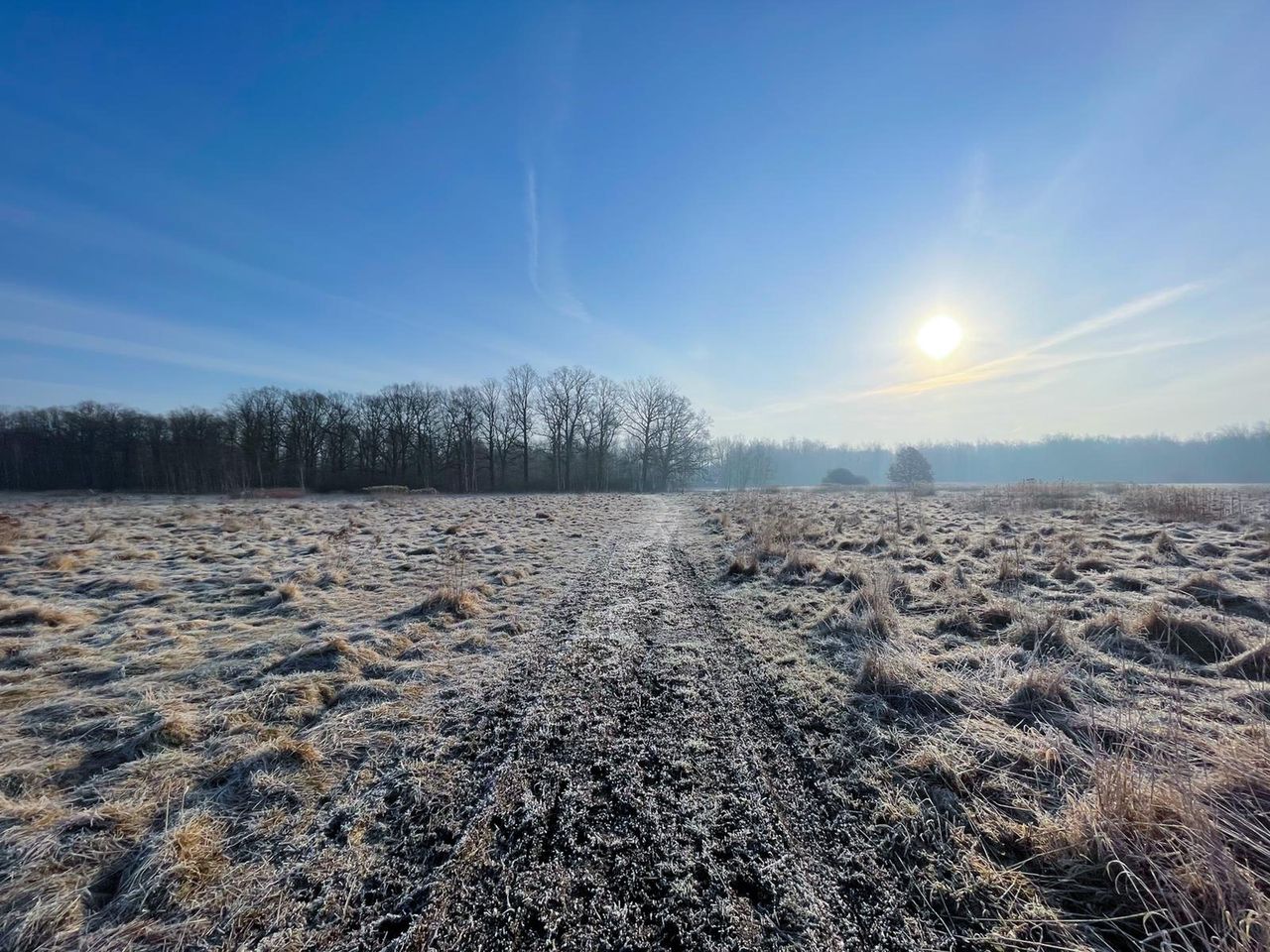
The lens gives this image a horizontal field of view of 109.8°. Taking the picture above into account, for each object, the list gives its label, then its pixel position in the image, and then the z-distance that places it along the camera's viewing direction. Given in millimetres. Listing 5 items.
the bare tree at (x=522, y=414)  56094
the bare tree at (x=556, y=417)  56125
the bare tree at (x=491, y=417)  55312
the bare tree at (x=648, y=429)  61062
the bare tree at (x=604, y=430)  57469
